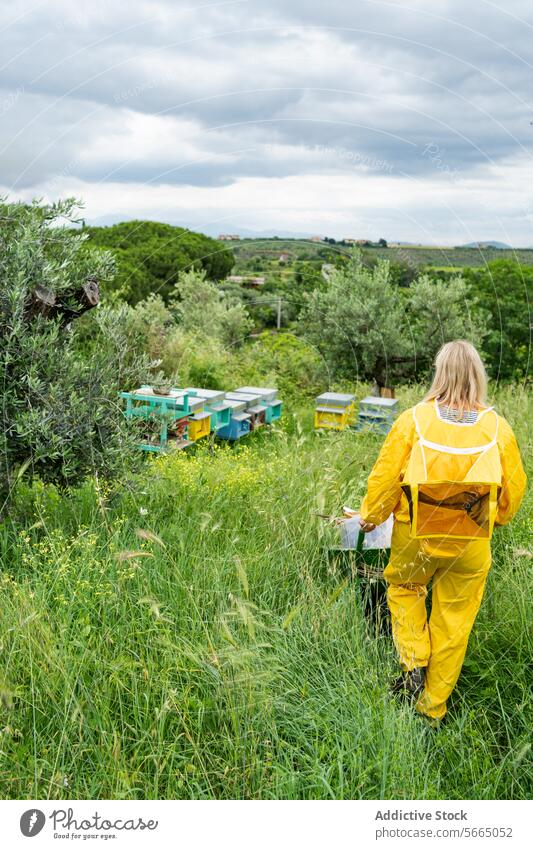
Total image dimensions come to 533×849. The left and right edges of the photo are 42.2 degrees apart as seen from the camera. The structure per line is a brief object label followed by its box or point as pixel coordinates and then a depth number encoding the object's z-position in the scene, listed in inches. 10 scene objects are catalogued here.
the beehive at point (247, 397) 407.8
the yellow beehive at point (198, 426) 352.2
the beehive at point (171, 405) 329.4
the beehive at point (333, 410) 418.3
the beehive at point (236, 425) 388.8
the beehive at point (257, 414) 409.3
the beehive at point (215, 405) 362.1
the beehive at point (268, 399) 430.6
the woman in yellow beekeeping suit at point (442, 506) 136.1
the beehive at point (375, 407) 390.0
